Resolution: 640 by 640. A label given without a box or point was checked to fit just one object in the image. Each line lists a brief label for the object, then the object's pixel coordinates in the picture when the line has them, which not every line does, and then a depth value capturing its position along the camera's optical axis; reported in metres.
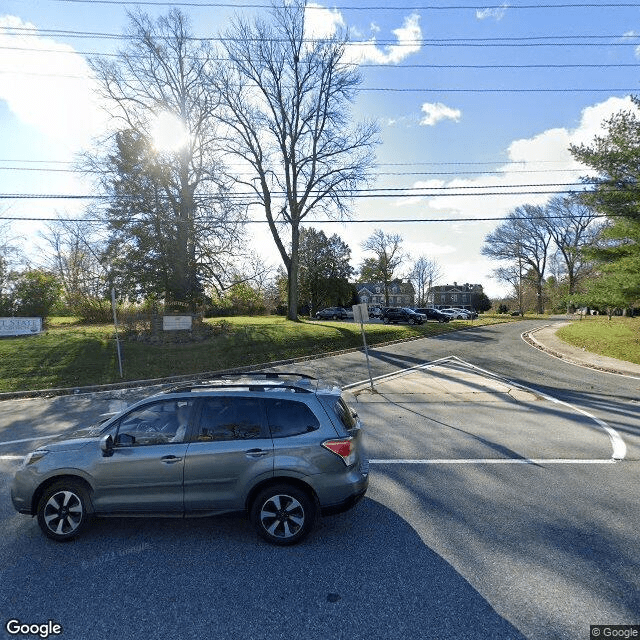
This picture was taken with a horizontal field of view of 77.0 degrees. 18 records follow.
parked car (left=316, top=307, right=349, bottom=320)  47.75
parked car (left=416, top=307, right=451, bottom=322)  41.69
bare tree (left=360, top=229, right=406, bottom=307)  63.91
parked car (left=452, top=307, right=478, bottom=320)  48.06
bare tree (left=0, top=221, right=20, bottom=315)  23.12
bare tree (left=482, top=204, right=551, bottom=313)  62.59
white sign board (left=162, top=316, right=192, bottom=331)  19.84
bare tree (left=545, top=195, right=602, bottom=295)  55.09
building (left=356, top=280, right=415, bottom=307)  92.43
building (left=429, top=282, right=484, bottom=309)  112.88
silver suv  4.00
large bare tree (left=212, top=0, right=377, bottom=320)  30.16
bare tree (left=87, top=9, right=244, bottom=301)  20.50
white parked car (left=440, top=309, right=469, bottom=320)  46.87
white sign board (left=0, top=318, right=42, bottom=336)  19.75
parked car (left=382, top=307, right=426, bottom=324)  35.72
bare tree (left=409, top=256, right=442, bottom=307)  87.31
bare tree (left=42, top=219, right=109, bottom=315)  22.11
